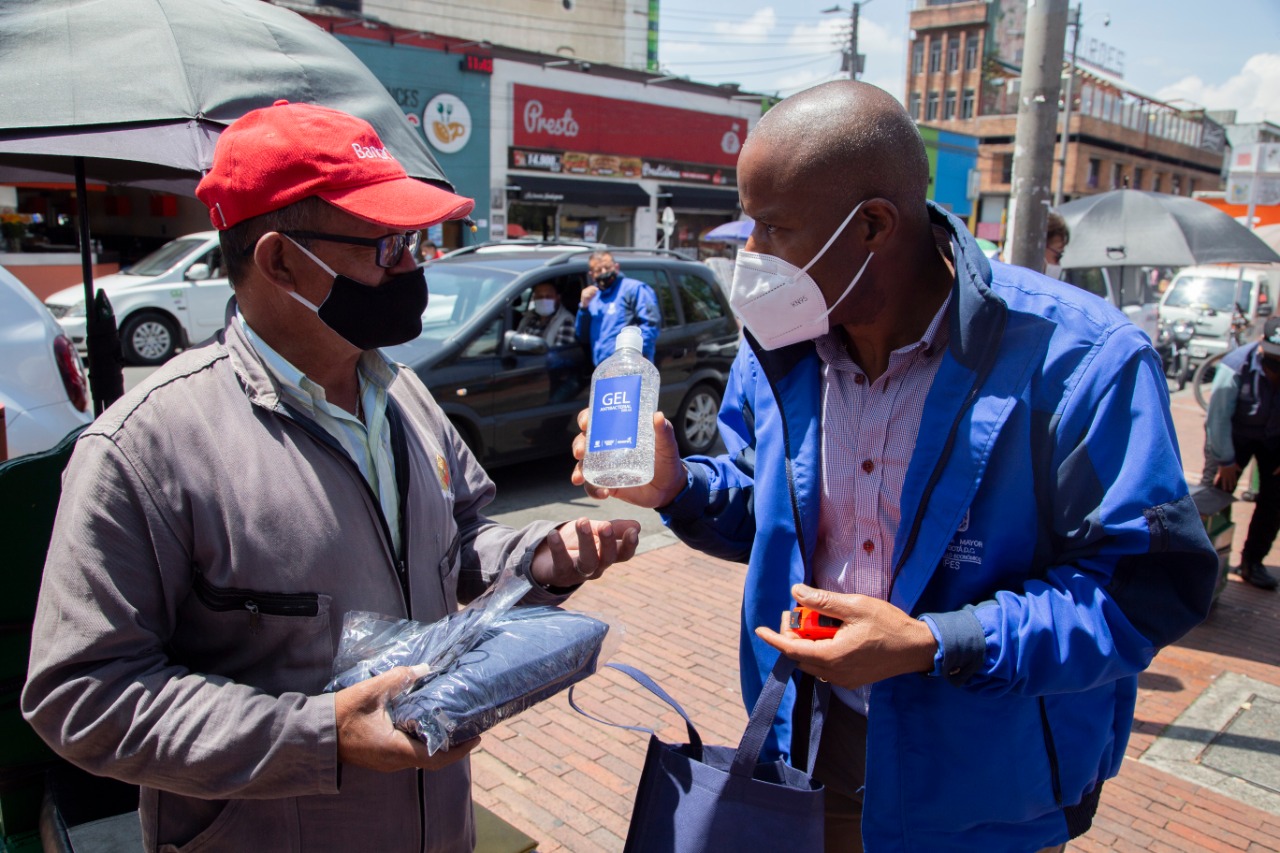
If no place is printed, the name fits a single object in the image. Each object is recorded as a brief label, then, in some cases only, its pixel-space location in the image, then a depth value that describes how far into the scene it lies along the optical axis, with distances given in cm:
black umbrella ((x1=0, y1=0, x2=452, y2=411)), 239
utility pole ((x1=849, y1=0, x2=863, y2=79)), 3374
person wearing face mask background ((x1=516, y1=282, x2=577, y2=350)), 839
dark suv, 745
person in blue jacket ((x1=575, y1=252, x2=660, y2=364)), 803
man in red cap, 140
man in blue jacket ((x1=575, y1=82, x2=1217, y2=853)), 160
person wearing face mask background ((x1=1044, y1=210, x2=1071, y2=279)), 701
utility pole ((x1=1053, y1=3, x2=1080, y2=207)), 3563
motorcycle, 1703
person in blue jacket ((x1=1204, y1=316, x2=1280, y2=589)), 591
